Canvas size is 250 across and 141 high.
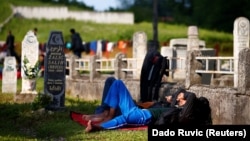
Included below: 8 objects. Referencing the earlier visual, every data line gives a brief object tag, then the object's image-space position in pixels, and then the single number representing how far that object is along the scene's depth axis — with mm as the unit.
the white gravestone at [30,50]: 20312
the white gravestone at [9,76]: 23172
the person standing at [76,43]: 27234
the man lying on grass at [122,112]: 12766
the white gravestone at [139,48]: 21094
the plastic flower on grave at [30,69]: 19922
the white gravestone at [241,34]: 17188
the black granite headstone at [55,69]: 16938
